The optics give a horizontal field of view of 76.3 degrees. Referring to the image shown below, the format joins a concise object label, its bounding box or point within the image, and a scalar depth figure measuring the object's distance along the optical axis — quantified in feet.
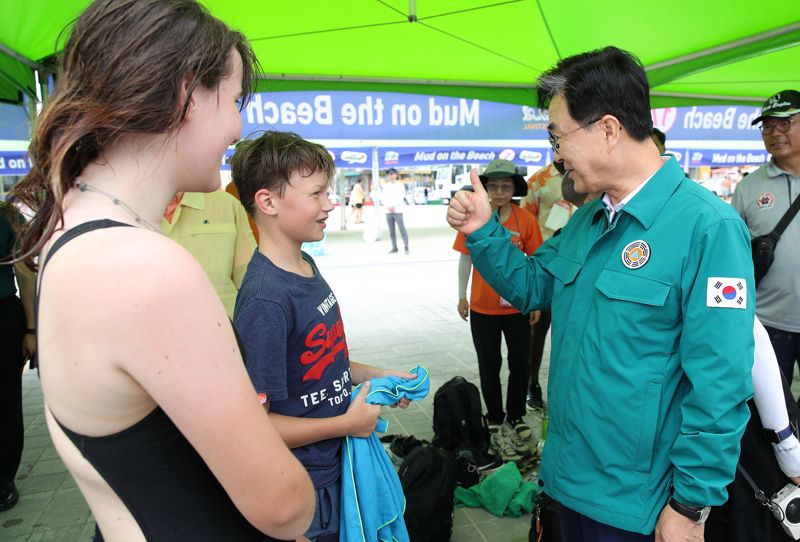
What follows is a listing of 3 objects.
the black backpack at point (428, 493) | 7.80
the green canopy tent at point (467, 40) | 10.41
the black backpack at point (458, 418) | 10.56
